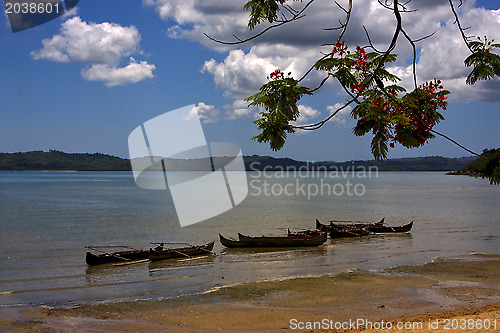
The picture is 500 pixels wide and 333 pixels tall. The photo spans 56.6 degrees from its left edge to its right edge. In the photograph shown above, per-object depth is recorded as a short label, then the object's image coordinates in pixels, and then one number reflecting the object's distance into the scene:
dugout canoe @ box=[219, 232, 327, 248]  29.89
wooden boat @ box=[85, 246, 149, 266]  24.41
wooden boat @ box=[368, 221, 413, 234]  37.12
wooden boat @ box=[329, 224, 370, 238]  34.90
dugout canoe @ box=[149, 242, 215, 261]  25.22
